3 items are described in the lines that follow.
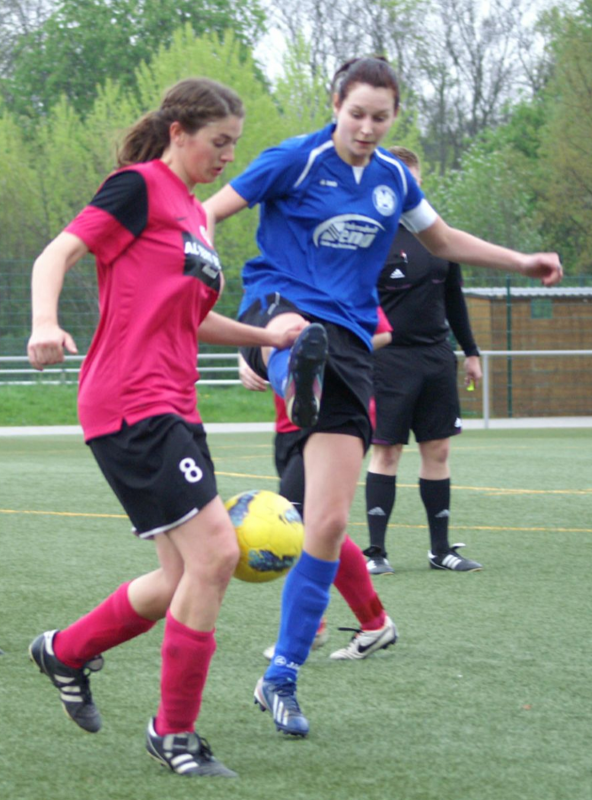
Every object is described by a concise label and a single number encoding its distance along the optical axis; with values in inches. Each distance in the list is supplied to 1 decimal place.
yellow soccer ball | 283.6
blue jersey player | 315.0
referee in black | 530.3
